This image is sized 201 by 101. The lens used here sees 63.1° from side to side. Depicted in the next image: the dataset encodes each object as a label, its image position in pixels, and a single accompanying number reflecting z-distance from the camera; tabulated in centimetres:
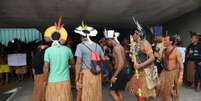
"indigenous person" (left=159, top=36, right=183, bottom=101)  330
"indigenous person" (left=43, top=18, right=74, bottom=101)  286
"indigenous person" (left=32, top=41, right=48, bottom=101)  342
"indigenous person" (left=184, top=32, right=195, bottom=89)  475
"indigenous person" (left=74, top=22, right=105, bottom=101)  296
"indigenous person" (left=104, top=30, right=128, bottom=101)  314
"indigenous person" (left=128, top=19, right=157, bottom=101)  306
